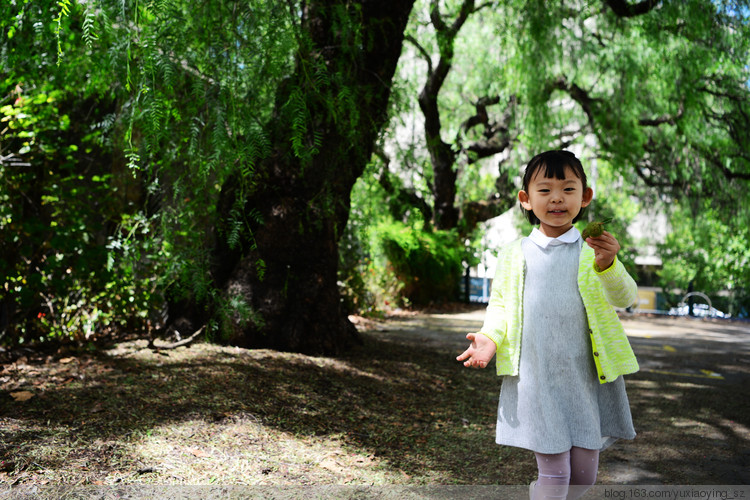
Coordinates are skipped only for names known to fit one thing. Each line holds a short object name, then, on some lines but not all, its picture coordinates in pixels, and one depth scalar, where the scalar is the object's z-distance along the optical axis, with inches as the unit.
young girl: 96.9
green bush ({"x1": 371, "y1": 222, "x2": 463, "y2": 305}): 516.5
